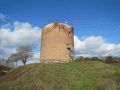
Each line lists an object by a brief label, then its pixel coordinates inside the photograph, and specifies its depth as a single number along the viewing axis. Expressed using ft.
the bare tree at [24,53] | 94.06
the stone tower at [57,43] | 57.33
